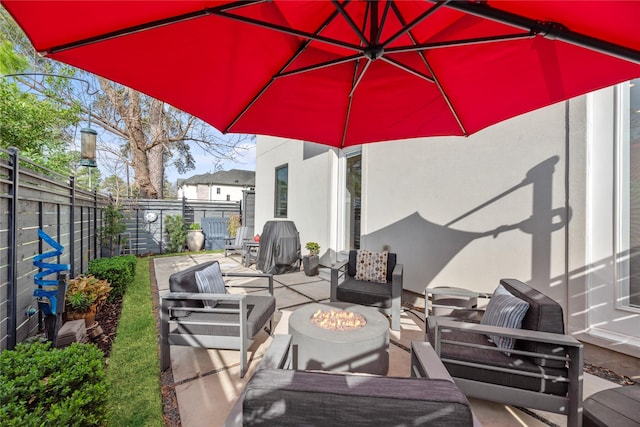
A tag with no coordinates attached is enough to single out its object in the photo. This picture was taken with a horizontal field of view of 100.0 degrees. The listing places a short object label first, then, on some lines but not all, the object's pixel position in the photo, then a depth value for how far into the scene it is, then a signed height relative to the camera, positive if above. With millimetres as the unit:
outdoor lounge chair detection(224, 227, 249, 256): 8844 -1122
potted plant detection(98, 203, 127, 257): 6897 -462
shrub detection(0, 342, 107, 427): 1308 -979
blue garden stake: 2529 -874
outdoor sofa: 811 -595
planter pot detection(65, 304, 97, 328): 3252 -1311
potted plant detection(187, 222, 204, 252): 10680 -1111
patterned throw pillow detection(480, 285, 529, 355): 2068 -818
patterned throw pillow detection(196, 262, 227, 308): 2795 -778
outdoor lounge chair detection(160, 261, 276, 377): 2500 -1095
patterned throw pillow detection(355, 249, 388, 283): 4125 -858
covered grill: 6453 -917
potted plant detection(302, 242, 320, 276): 6340 -1159
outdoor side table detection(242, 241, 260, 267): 7543 -1231
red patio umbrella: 1253 +930
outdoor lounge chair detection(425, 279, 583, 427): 1780 -1096
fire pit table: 2230 -1136
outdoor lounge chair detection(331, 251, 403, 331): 3498 -1072
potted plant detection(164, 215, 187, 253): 10305 -892
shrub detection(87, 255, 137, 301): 4469 -1077
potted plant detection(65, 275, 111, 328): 3244 -1127
